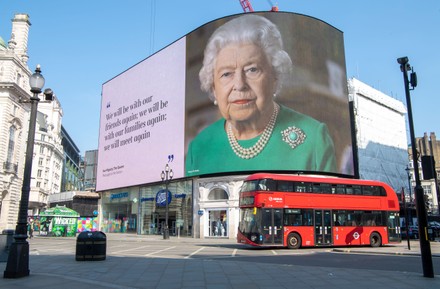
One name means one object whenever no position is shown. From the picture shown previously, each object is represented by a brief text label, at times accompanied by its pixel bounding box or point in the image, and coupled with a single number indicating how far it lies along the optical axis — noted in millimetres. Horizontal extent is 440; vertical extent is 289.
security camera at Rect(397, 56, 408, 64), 12500
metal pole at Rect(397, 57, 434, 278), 11062
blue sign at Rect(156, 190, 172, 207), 49875
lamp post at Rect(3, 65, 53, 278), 10781
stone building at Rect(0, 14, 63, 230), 51281
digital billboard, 41219
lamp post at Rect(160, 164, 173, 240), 46884
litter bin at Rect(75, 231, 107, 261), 15648
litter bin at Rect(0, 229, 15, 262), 15311
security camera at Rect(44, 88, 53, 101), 13109
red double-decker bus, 23781
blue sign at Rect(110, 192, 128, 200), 57969
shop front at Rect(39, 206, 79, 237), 42688
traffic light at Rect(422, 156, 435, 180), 11688
